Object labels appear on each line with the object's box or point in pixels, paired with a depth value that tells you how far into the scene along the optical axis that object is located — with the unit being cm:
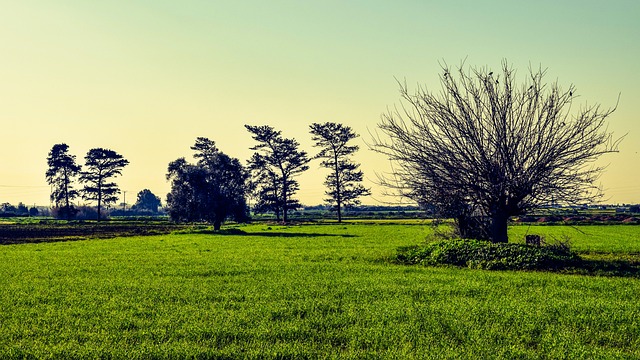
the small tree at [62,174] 11794
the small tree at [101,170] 11900
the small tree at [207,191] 6562
